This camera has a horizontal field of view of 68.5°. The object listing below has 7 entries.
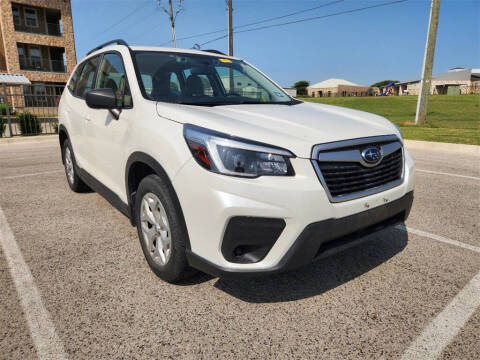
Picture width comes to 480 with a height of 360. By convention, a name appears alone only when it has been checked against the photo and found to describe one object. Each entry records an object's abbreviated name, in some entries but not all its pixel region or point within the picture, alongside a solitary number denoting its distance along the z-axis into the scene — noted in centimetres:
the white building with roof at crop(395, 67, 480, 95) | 6419
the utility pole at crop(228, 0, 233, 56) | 1910
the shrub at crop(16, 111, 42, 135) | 1225
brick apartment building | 2798
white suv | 195
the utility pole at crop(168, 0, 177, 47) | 3359
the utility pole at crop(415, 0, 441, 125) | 1345
